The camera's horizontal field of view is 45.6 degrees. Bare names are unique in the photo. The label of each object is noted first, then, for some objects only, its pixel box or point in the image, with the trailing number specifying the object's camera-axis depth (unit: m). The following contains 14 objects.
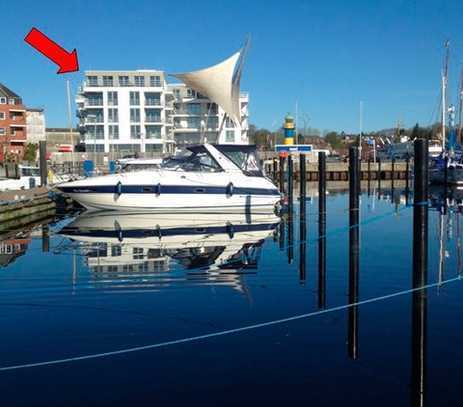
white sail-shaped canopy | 29.77
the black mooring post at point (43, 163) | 27.28
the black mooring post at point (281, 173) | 30.42
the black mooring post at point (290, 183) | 23.96
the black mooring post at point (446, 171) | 36.75
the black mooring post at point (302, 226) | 11.56
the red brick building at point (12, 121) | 85.31
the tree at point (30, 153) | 85.41
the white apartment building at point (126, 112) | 77.12
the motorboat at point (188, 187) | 22.22
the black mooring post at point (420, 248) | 6.04
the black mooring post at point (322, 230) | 9.89
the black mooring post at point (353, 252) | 6.87
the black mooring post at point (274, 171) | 41.38
